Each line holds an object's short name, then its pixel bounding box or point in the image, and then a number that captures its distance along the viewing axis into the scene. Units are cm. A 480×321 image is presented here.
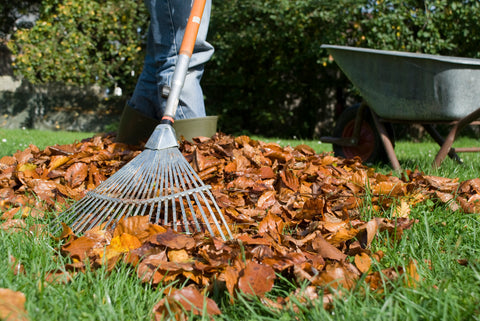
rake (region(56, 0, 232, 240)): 144
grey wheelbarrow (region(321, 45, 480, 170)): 248
